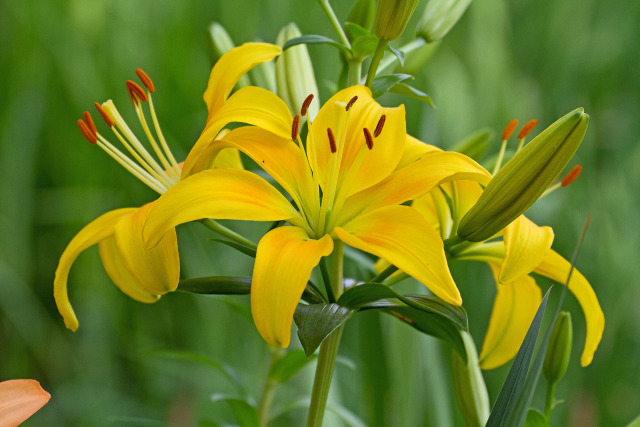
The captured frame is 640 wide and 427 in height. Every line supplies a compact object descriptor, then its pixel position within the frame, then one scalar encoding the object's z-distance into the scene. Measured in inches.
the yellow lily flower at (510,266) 46.0
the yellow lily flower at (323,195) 44.9
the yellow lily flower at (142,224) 46.4
